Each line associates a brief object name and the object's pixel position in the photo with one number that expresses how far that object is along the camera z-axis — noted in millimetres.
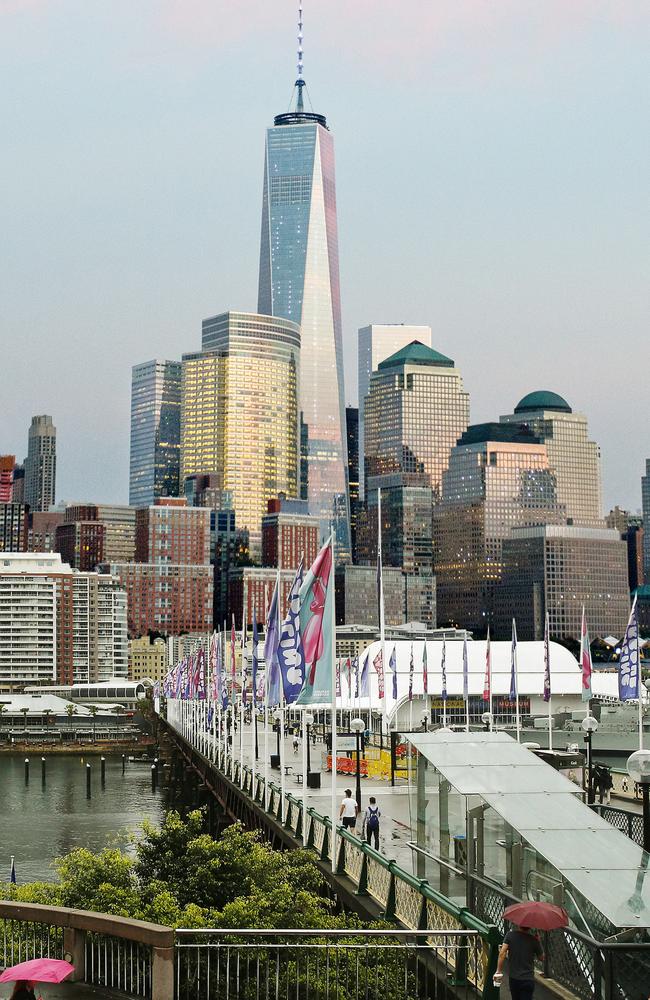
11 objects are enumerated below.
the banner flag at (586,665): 67375
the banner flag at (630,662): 55781
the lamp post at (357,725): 49688
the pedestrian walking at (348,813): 39094
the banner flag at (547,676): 76875
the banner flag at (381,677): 83888
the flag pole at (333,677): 35694
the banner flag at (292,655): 39719
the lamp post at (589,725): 45625
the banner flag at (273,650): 47100
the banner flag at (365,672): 94975
